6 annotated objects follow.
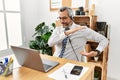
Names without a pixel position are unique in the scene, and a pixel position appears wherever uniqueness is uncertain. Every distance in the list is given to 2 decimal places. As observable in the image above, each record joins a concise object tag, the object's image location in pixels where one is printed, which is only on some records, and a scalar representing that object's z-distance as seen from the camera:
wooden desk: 1.11
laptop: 1.13
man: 1.68
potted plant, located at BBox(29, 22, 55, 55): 2.77
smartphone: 1.16
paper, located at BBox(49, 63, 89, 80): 1.09
